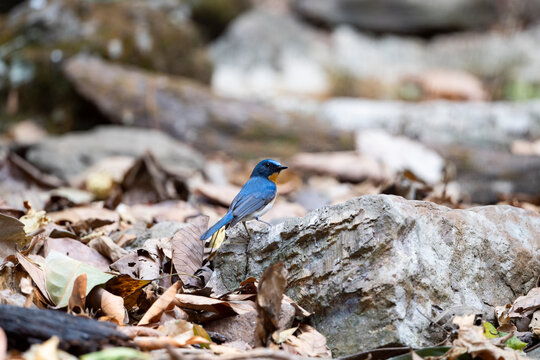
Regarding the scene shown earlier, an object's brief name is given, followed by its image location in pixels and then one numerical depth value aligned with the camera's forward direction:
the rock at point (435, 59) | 22.92
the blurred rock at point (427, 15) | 29.72
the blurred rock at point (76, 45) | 15.13
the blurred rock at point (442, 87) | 21.64
